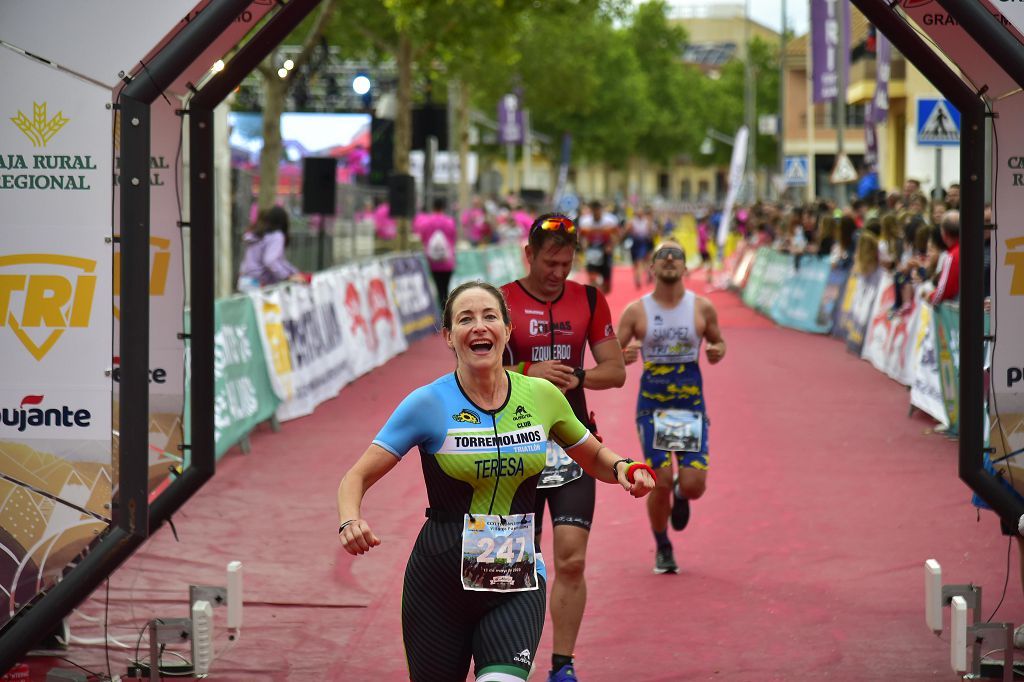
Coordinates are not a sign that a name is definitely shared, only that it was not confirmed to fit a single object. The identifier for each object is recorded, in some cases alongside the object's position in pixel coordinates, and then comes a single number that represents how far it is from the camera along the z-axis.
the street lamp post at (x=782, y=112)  53.03
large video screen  45.34
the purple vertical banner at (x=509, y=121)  52.59
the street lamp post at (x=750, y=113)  78.62
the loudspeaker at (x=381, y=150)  40.53
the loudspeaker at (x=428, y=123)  37.28
